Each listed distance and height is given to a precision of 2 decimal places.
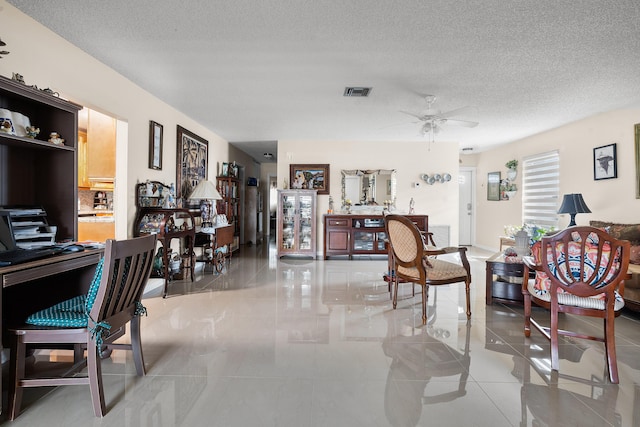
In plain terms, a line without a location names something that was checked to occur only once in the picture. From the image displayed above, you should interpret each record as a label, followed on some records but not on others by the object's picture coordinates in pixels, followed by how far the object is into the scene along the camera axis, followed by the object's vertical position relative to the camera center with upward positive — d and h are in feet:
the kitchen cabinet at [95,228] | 12.69 -0.72
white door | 27.43 +0.46
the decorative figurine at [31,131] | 6.97 +1.58
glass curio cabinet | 21.62 -0.75
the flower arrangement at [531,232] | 12.20 -0.73
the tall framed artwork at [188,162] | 16.01 +2.42
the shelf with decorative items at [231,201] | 21.48 +0.58
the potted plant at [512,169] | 22.27 +2.88
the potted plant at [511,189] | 22.26 +1.49
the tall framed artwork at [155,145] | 13.58 +2.61
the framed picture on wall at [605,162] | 14.87 +2.27
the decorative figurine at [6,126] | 6.29 +1.54
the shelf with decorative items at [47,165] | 7.23 +0.96
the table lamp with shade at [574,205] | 14.96 +0.33
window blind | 18.95 +1.38
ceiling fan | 13.48 +3.77
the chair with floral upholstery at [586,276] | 6.73 -1.29
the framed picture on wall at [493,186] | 24.14 +1.89
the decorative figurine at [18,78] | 6.59 +2.55
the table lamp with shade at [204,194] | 15.88 +0.73
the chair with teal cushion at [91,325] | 5.36 -1.88
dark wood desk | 5.42 -1.63
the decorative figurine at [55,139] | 7.30 +1.50
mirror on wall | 22.77 +1.67
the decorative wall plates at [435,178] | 22.94 +2.25
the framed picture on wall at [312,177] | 22.86 +2.24
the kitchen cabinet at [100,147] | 12.57 +2.30
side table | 11.25 -2.49
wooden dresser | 21.20 -1.51
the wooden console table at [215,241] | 16.07 -1.57
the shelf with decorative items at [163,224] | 12.57 -0.56
